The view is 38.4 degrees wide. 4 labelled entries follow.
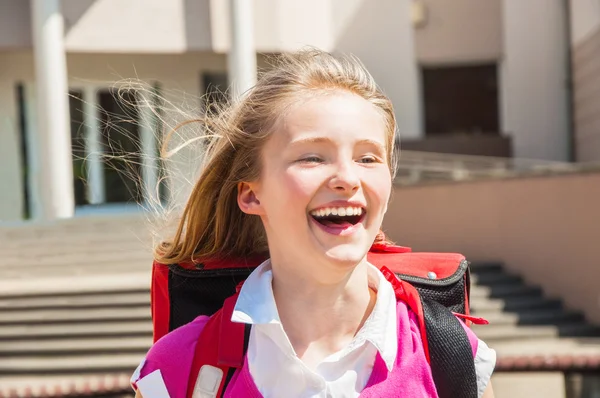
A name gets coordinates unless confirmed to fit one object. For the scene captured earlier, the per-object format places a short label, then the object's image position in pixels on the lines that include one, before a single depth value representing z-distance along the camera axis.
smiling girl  1.69
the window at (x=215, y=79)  15.80
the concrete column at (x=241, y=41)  13.87
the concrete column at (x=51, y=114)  12.98
